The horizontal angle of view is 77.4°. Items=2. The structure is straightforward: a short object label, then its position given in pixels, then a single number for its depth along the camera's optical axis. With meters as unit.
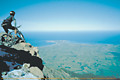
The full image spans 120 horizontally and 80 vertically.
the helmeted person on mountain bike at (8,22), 7.16
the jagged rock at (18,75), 4.35
